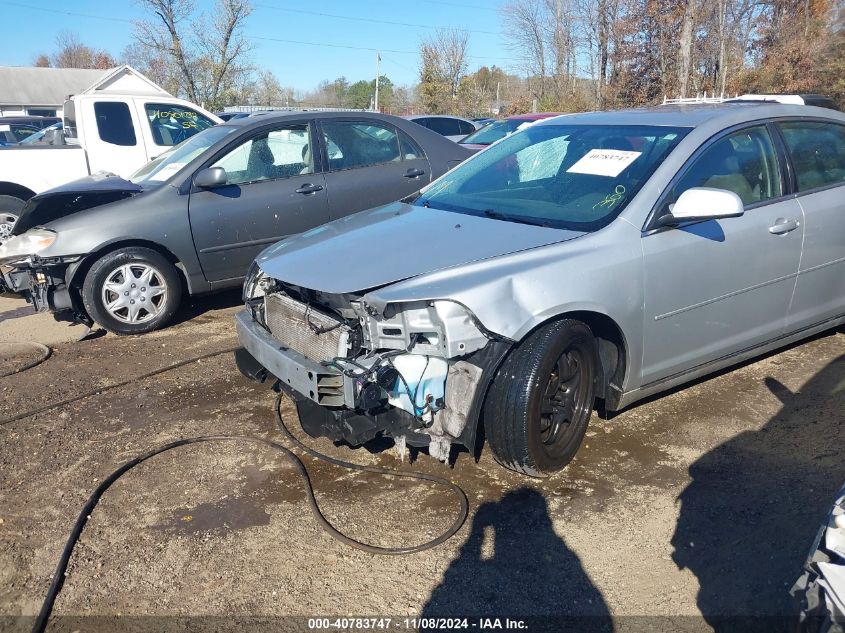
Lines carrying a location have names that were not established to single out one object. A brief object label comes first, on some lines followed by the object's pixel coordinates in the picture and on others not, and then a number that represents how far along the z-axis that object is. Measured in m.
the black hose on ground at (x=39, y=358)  4.95
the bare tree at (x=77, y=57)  61.81
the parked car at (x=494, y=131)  12.16
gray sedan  5.46
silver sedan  3.01
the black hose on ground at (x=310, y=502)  2.70
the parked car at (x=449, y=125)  15.57
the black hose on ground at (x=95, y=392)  4.19
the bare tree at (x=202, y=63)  25.66
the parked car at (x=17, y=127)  12.86
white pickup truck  8.47
